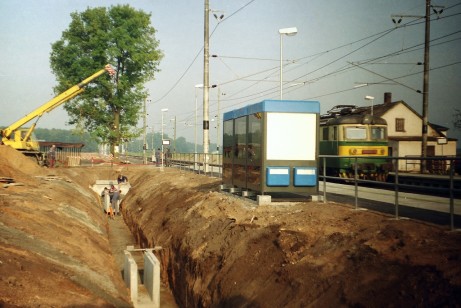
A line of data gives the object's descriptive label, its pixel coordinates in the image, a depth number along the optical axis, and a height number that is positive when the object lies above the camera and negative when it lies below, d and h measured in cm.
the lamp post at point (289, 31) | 1955 +599
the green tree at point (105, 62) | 4309 +969
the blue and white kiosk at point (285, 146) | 1245 +17
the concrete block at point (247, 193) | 1391 -149
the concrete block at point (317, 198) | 1277 -150
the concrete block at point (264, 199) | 1241 -150
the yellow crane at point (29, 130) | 3341 +169
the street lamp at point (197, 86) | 2831 +466
